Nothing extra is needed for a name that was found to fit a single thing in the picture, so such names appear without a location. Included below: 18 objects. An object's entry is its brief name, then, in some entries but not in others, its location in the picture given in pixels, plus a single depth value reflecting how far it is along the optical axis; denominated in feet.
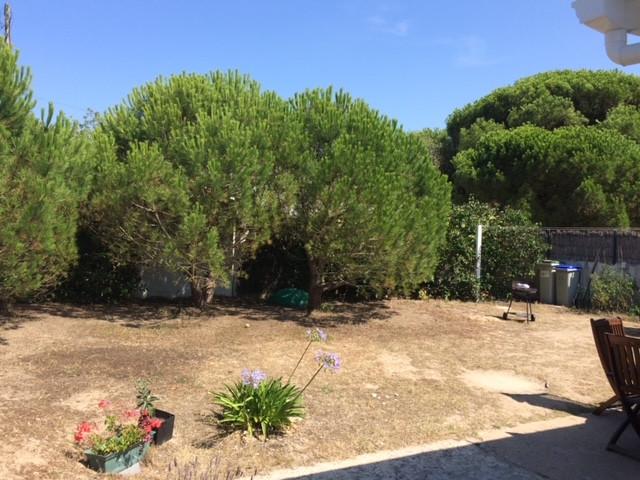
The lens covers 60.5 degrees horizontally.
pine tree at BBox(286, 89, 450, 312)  26.91
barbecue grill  32.96
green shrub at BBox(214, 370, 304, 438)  14.66
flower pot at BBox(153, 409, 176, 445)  13.65
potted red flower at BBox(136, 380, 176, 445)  13.43
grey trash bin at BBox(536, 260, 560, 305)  40.27
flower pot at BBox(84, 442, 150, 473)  12.25
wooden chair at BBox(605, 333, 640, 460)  14.01
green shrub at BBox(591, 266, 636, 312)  36.37
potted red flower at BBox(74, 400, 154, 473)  12.31
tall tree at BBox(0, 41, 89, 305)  21.95
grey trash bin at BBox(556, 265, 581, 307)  39.24
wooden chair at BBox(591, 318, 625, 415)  15.34
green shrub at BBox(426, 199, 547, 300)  40.75
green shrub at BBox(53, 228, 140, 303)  32.83
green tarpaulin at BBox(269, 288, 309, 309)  35.12
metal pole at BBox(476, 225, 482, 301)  40.65
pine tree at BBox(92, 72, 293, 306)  26.16
